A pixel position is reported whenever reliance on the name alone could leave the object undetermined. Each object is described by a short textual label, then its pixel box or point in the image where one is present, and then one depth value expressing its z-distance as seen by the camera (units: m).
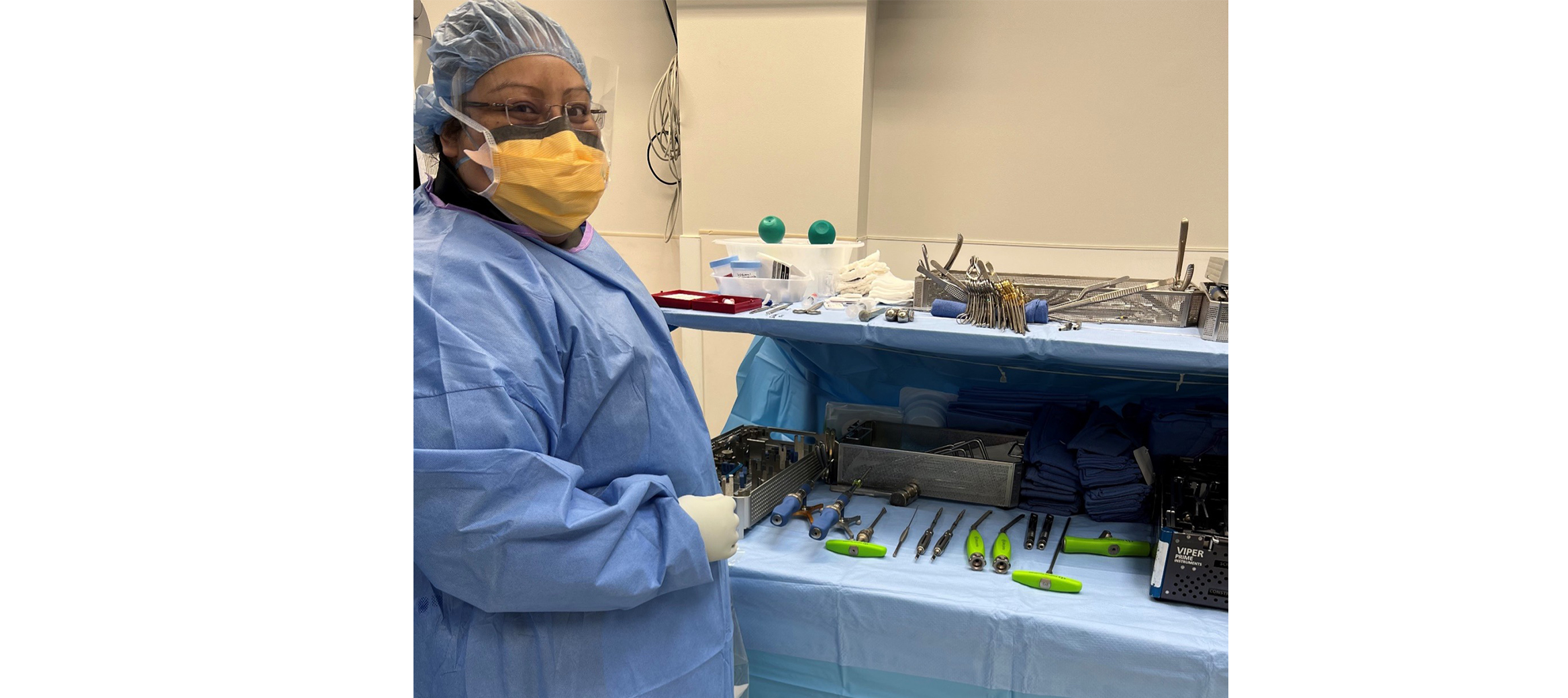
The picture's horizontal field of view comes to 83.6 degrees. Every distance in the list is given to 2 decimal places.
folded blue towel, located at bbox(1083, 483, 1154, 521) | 1.96
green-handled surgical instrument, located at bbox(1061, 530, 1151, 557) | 1.81
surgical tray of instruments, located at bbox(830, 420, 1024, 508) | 2.11
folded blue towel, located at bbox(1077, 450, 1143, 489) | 1.97
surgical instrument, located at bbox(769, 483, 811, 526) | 1.97
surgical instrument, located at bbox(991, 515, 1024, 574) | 1.74
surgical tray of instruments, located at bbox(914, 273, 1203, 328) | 1.77
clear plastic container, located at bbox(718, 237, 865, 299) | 2.30
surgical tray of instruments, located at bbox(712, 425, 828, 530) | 1.99
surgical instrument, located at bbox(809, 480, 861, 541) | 1.89
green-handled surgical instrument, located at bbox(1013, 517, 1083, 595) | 1.65
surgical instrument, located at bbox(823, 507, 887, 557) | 1.81
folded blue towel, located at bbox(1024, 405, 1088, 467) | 2.04
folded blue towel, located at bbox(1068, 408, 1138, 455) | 1.99
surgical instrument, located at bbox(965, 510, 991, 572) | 1.76
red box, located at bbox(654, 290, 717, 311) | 1.99
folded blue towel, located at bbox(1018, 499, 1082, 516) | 2.05
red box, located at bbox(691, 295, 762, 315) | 1.95
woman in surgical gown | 1.04
